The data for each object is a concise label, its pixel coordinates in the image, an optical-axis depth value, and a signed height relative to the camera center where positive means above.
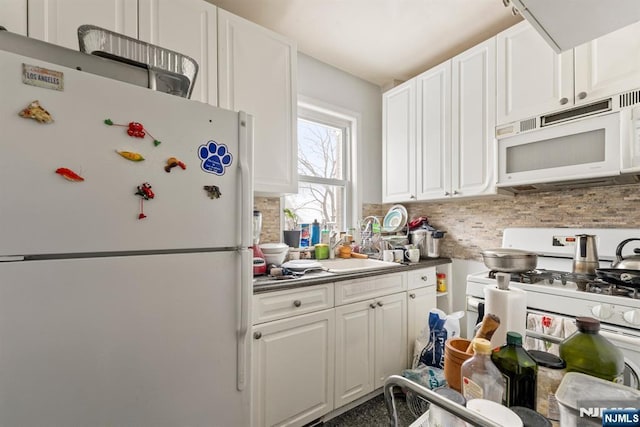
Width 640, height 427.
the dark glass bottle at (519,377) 0.53 -0.30
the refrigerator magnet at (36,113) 0.79 +0.27
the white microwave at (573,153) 1.49 +0.34
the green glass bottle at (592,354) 0.53 -0.27
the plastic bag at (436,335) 1.91 -0.82
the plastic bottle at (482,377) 0.53 -0.30
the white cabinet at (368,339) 1.73 -0.80
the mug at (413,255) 2.27 -0.33
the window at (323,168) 2.50 +0.40
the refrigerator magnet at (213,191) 1.08 +0.08
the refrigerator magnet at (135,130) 0.93 +0.27
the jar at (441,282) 2.41 -0.57
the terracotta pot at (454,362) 0.62 -0.32
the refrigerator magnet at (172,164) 1.00 +0.17
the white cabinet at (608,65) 1.47 +0.78
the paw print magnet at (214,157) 1.08 +0.21
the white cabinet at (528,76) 1.70 +0.84
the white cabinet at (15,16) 1.13 +0.77
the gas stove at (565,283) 1.27 -0.37
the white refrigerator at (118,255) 0.78 -0.13
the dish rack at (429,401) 0.43 -0.31
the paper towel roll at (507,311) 0.67 -0.23
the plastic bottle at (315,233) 2.39 -0.17
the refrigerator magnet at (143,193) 0.94 +0.06
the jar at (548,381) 0.55 -0.33
